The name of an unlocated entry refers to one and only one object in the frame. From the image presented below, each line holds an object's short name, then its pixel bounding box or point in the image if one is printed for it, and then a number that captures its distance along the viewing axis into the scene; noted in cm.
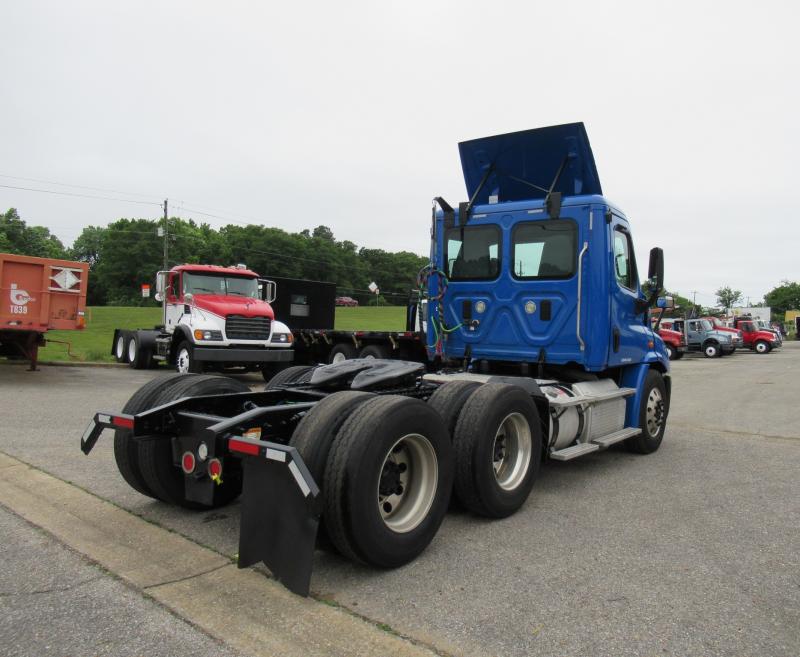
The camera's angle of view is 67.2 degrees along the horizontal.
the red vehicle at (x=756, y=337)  3575
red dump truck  1200
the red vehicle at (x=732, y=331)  3201
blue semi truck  304
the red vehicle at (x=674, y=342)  2819
